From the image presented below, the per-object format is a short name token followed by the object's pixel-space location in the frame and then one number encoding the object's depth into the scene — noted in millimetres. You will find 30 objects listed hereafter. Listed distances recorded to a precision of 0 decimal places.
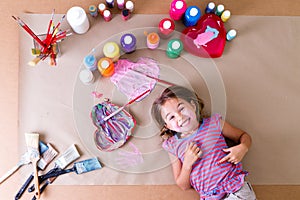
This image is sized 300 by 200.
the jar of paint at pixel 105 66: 925
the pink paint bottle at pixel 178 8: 937
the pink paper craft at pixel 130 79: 959
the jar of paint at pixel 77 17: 918
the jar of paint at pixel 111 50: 919
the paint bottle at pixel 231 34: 960
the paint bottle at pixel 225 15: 963
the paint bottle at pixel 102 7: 961
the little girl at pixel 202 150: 865
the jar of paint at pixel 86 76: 926
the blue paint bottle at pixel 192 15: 935
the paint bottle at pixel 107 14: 950
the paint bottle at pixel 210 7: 967
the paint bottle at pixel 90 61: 921
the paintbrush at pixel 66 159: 933
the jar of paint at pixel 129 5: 953
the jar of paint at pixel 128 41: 920
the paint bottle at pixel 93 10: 961
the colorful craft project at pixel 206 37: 954
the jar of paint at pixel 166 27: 935
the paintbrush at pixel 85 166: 931
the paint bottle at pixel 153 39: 929
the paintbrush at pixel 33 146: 928
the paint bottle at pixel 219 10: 965
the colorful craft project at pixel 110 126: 933
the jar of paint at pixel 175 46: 934
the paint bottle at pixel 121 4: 952
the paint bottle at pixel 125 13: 956
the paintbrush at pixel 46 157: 936
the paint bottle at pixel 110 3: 962
